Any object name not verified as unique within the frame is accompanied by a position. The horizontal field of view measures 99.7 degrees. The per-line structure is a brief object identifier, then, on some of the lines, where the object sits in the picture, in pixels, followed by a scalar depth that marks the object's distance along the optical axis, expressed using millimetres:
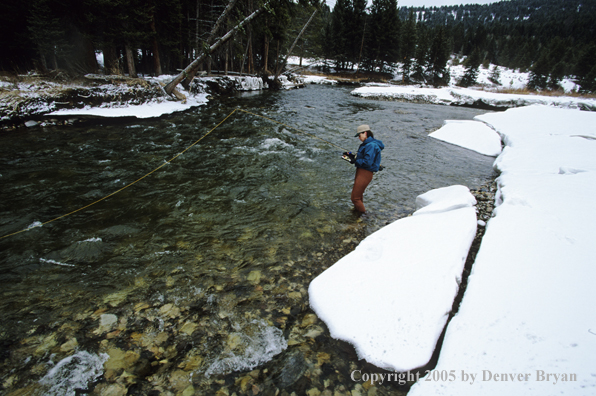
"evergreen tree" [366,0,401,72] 56669
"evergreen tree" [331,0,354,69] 58688
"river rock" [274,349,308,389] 2660
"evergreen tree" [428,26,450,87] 54938
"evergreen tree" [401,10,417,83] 58272
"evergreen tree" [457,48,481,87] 56959
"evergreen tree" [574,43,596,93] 47125
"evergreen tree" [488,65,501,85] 71812
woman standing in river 5746
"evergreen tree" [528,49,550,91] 55388
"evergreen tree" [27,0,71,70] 14266
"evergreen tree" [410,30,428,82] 55219
